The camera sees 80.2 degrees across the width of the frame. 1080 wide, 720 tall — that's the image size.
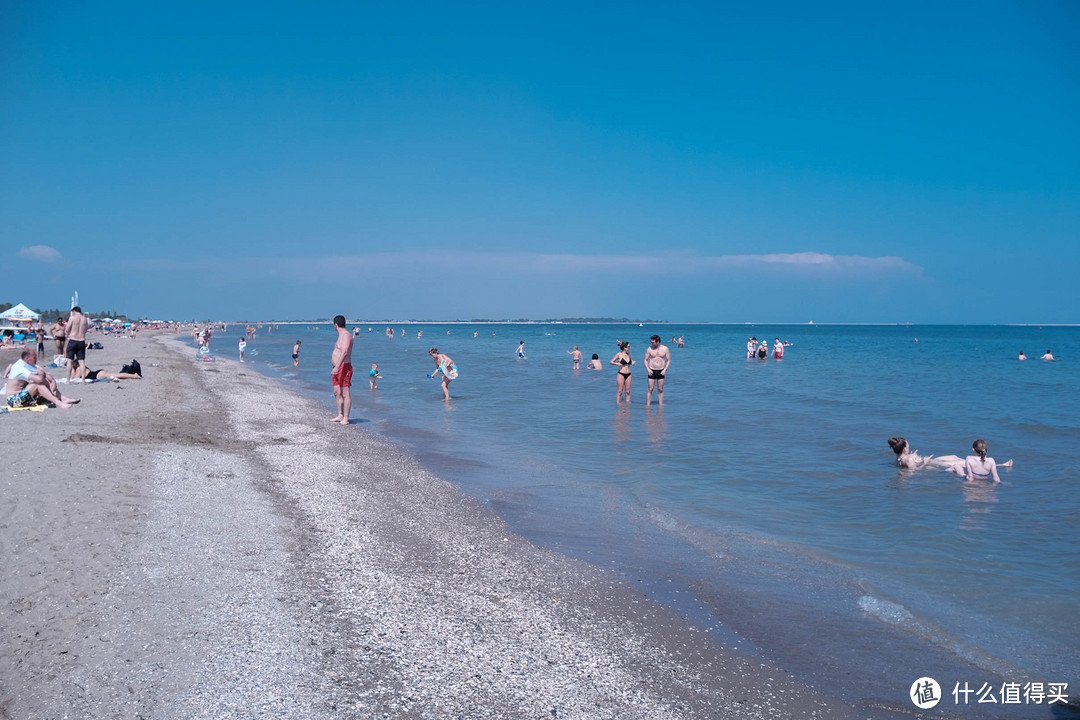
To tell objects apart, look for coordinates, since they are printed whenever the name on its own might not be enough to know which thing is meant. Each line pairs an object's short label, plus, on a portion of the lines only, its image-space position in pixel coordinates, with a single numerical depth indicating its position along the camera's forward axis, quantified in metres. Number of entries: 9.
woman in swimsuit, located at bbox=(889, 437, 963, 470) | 10.12
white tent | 49.67
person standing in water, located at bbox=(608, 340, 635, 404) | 18.61
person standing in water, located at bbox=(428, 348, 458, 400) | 19.33
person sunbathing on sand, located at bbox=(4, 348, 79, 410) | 12.70
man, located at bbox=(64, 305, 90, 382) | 18.14
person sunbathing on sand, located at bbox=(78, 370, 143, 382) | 19.04
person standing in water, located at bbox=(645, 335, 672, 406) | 17.72
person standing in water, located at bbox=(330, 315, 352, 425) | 13.06
